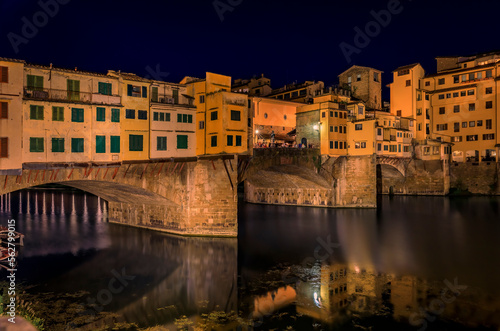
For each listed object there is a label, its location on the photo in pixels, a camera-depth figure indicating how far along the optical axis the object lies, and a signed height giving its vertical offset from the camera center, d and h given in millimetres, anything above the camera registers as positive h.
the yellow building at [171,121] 28844 +3992
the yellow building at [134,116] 26906 +4145
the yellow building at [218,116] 29656 +4542
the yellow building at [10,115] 21141 +3319
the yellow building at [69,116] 22516 +3621
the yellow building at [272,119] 50562 +7398
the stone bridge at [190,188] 28672 -1779
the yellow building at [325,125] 47406 +5974
